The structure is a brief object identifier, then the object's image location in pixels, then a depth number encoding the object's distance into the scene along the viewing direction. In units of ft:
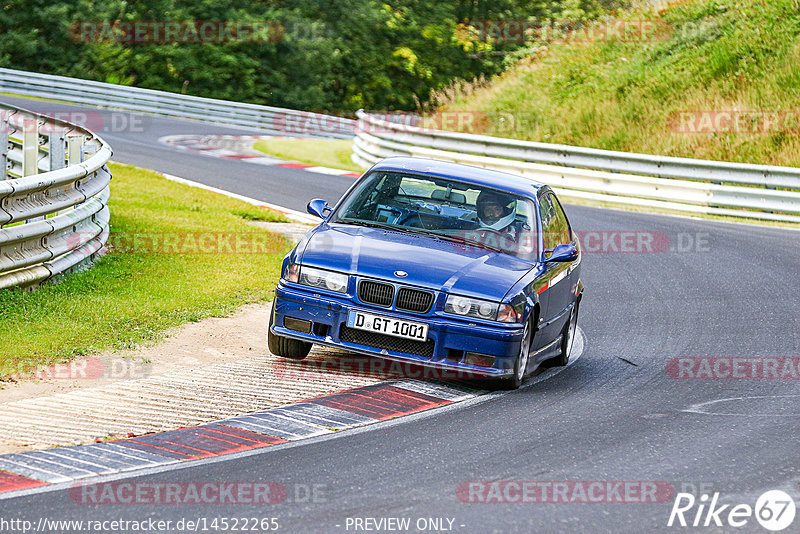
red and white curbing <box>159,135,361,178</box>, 172.35
